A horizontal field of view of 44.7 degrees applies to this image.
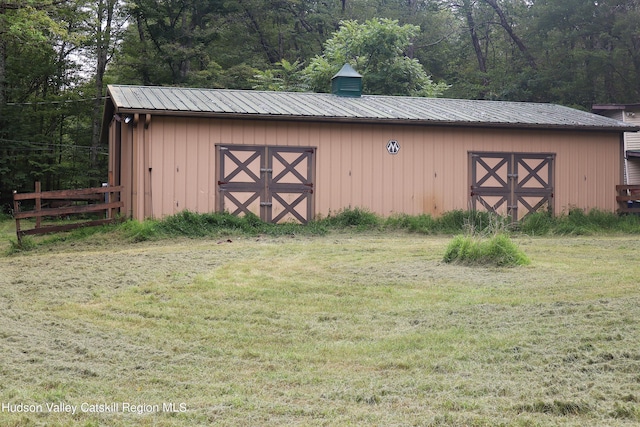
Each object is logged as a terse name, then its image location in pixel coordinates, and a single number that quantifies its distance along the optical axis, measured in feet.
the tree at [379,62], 88.69
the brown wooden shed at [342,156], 50.88
